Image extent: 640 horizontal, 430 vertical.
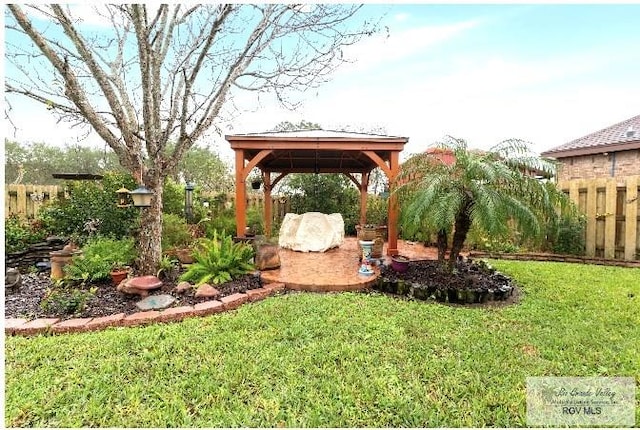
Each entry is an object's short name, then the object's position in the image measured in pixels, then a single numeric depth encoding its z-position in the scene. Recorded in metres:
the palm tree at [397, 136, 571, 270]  4.11
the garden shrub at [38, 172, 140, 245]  6.42
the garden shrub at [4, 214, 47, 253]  5.86
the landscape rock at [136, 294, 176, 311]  3.88
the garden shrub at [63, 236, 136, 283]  4.62
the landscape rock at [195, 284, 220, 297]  4.19
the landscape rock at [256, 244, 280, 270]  5.34
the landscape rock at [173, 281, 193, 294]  4.34
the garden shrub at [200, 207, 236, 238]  8.56
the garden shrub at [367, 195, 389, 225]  10.62
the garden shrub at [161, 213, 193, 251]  6.85
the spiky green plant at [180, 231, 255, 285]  4.71
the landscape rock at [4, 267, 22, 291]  4.43
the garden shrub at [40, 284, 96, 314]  3.73
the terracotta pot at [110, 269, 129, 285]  4.65
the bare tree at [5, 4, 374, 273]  4.36
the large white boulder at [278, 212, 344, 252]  7.40
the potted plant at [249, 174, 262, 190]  10.54
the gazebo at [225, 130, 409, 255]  6.11
